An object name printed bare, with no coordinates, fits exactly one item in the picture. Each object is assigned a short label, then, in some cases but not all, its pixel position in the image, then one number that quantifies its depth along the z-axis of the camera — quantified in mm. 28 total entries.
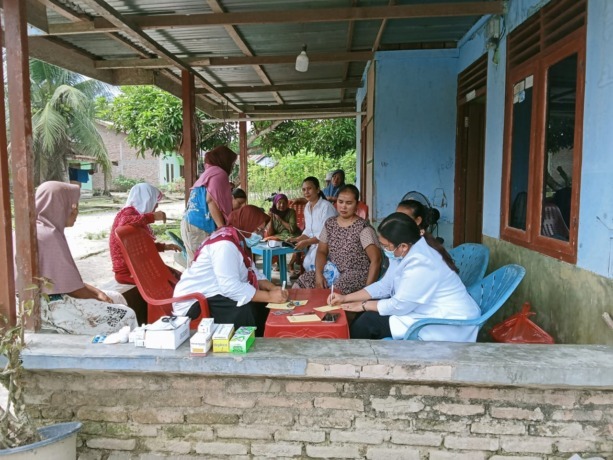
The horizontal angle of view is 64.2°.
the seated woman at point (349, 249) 3705
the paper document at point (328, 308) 2824
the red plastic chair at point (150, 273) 2973
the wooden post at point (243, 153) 11055
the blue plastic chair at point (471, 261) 3670
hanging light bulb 5133
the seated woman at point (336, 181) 8594
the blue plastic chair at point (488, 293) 2553
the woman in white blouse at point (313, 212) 5385
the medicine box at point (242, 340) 2270
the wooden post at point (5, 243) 2471
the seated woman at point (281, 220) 6918
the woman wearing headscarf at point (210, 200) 4883
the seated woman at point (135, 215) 4207
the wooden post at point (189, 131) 6148
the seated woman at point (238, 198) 7184
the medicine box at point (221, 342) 2289
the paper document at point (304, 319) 2614
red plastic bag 2707
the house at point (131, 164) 37312
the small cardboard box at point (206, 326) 2320
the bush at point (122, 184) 35375
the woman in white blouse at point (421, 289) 2607
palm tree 18656
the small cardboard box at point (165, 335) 2332
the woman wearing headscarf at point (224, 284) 2859
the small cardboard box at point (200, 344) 2250
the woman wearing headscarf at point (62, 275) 2873
